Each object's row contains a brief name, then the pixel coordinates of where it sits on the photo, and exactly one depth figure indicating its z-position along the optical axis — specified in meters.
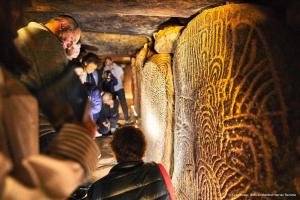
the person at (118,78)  4.37
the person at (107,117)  4.20
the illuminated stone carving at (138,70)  3.20
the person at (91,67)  3.81
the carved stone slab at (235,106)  1.33
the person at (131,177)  1.63
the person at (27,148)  0.70
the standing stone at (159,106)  2.58
